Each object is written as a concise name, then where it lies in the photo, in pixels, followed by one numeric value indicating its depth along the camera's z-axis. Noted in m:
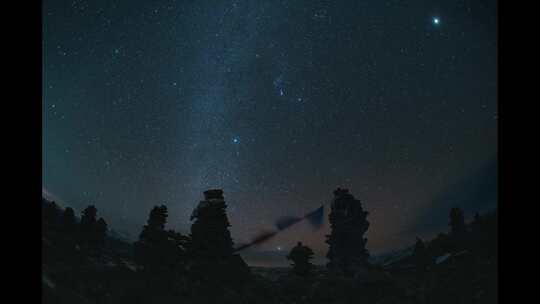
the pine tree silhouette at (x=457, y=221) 44.65
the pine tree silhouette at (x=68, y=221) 34.44
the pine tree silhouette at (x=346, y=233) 46.41
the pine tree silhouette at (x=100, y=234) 35.25
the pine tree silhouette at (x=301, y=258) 41.69
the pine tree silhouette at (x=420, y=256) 42.07
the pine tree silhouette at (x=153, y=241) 35.06
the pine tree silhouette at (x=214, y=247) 37.53
